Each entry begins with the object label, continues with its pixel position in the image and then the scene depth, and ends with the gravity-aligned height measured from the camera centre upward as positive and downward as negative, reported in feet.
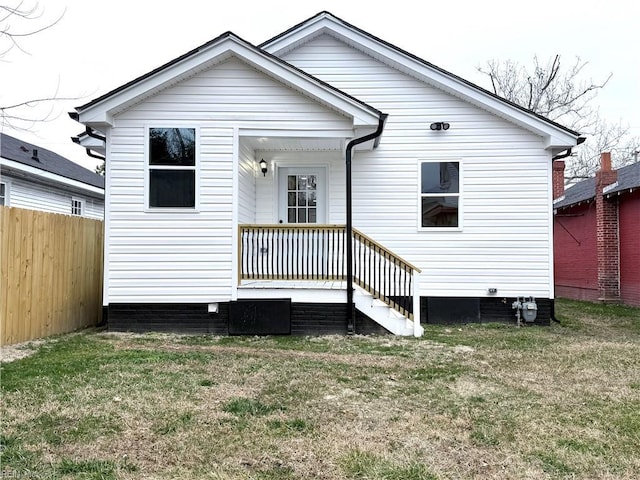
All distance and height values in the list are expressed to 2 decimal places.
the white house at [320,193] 23.98 +3.73
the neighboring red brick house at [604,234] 40.98 +2.21
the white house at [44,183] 40.29 +7.07
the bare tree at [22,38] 21.63 +10.23
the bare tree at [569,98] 80.07 +28.00
